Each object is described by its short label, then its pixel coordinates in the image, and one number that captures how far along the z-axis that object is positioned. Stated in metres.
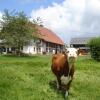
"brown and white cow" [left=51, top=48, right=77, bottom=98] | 4.19
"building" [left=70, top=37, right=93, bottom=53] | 37.94
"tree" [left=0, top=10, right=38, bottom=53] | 23.16
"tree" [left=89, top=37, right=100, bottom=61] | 14.95
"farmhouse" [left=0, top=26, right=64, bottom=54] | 30.29
